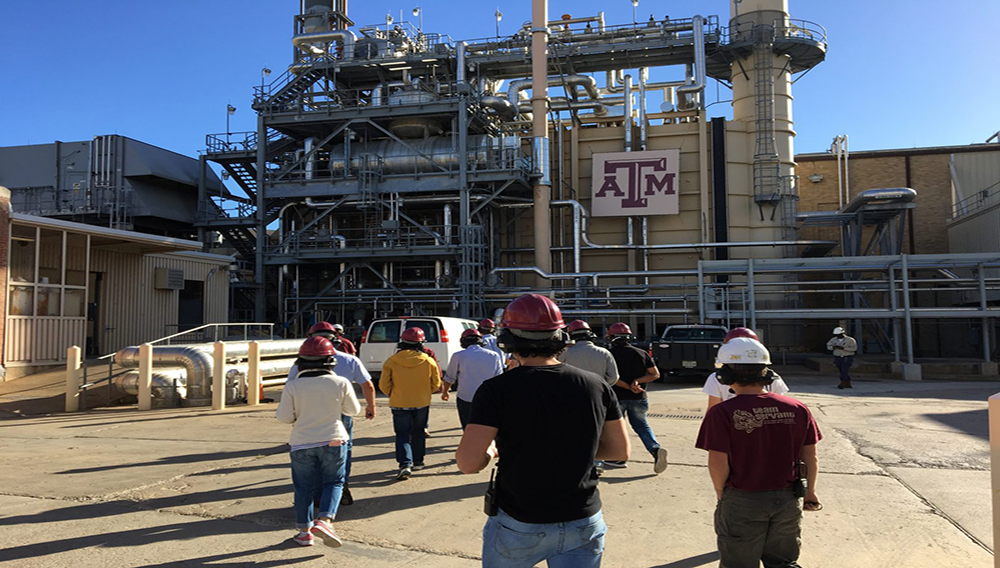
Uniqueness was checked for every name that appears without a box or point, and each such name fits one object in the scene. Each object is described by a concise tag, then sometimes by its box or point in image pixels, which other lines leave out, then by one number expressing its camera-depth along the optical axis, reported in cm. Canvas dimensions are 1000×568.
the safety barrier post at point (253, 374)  1352
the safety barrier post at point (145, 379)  1310
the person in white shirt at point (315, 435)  515
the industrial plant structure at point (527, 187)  2634
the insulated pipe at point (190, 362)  1348
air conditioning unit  2123
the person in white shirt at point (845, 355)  1597
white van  1521
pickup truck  1678
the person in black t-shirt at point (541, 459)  275
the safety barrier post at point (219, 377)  1299
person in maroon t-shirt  335
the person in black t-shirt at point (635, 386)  762
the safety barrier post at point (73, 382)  1316
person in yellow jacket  720
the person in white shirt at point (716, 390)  541
